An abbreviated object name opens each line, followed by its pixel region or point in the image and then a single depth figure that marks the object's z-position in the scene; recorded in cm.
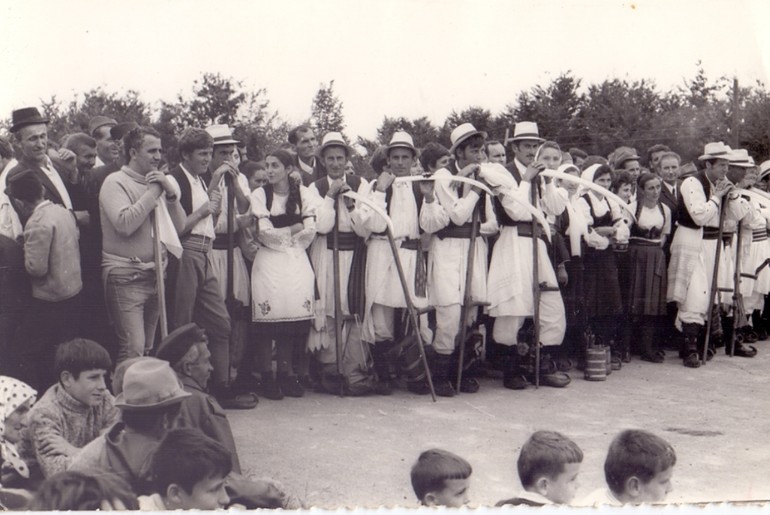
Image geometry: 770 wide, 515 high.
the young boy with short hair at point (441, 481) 371
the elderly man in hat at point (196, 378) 402
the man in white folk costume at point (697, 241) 729
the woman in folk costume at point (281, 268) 593
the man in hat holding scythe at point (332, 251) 618
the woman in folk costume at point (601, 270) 716
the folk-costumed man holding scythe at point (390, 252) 619
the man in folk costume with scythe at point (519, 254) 641
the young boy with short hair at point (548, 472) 373
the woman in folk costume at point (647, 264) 734
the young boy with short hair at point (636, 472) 377
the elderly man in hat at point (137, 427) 366
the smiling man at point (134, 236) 485
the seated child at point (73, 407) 392
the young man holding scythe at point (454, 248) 622
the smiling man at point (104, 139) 547
